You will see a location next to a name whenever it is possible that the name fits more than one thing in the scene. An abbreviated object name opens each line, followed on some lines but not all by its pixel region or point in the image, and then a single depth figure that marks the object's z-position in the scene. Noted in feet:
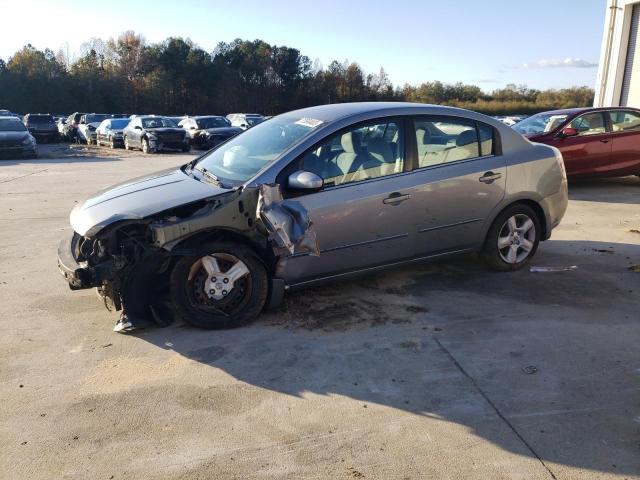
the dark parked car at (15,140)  68.28
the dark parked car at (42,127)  108.99
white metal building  56.86
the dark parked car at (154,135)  77.46
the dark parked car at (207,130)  83.87
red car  34.94
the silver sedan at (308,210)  13.65
